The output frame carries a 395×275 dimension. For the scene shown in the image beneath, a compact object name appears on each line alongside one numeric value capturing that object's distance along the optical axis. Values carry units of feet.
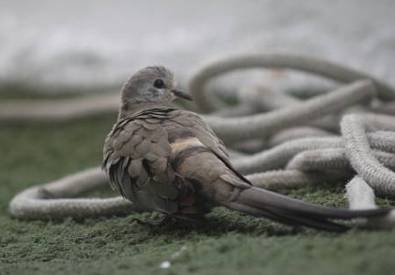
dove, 6.79
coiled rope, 7.06
